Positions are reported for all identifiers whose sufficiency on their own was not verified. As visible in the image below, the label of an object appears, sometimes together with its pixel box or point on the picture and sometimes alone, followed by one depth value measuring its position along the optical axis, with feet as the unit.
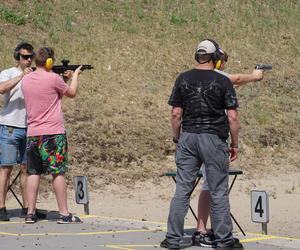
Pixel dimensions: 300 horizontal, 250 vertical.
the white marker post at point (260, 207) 55.11
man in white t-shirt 60.18
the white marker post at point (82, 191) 63.67
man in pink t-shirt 56.39
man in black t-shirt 46.21
